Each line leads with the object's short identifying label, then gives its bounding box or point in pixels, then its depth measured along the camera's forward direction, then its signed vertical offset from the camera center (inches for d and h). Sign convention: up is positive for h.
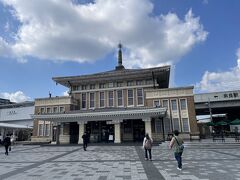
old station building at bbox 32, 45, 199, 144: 1003.4 +125.5
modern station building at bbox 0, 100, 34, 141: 2059.5 +191.2
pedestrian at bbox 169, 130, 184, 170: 347.9 -27.7
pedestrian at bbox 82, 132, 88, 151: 737.6 -31.0
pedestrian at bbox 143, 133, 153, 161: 462.8 -28.9
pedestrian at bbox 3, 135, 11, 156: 674.2 -28.8
